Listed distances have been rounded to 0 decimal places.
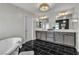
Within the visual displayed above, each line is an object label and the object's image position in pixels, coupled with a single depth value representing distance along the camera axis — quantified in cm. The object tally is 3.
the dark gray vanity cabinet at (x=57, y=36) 274
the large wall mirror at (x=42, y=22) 258
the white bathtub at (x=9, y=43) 219
